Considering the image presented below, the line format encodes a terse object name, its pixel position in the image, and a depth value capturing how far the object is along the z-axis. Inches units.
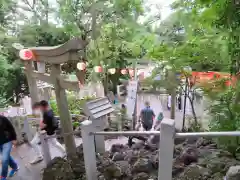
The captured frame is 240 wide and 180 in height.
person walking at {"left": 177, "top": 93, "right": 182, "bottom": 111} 317.0
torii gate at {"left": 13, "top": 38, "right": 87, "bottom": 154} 124.0
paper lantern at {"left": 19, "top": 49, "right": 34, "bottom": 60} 159.8
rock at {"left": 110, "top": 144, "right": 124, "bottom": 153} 171.2
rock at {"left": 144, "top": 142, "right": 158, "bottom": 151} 164.6
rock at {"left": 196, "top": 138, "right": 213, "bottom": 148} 160.4
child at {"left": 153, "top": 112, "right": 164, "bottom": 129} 225.2
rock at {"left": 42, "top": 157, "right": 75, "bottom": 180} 127.3
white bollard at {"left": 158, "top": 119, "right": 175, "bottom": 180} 63.9
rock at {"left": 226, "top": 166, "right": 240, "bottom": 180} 74.1
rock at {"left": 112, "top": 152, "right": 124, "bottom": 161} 140.3
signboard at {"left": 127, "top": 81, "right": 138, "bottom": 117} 260.6
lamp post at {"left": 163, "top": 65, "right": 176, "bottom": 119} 181.0
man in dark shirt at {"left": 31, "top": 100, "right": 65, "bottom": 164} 149.2
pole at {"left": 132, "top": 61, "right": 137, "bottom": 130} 263.0
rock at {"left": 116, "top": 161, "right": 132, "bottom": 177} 115.6
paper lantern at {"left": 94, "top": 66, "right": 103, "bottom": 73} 292.2
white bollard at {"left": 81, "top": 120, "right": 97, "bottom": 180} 91.7
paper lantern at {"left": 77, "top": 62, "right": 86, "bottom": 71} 239.3
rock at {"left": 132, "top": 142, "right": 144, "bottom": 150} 173.5
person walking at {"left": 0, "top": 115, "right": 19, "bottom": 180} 129.9
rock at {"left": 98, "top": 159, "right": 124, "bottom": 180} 113.9
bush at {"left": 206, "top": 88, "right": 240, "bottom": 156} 122.6
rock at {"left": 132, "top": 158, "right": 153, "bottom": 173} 117.2
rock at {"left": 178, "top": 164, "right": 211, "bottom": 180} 98.2
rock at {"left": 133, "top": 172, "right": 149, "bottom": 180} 108.6
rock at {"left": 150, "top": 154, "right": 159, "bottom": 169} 121.9
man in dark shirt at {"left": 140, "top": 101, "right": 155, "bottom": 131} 227.5
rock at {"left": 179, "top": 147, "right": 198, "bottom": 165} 122.0
